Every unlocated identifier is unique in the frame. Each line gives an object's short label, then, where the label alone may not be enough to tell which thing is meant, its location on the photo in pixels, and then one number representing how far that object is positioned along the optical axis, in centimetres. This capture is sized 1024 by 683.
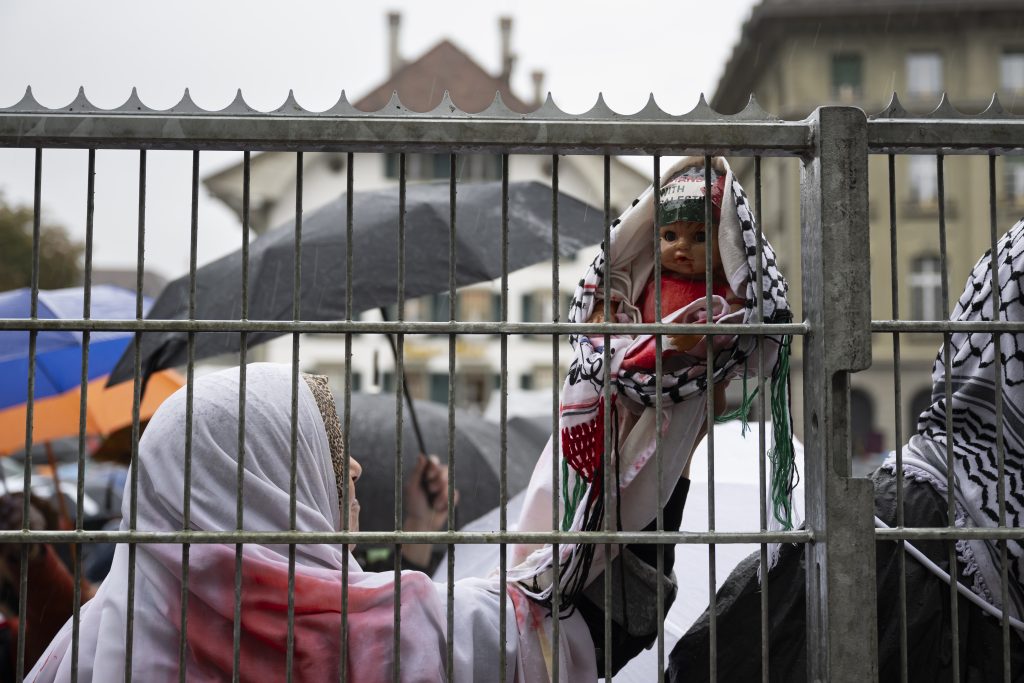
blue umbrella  645
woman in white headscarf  243
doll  260
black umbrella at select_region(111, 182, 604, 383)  499
